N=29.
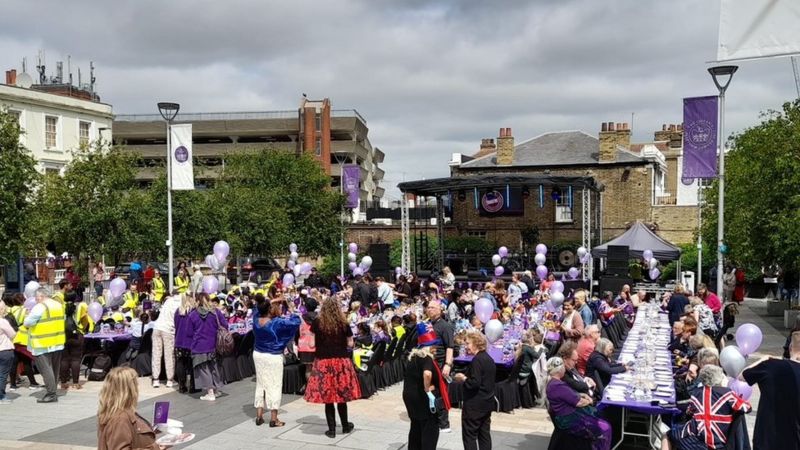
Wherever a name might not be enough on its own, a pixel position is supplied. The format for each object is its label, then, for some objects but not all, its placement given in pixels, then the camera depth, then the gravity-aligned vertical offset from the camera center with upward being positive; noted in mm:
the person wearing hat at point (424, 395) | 6301 -1664
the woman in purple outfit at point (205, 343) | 9875 -1875
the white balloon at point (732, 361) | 6398 -1385
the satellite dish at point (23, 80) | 44312 +8040
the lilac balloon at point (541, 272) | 21547 -1938
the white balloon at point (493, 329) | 8953 -1531
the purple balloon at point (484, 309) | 10969 -1570
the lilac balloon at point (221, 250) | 18547 -1078
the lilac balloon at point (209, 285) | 14133 -1517
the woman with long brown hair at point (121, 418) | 3947 -1176
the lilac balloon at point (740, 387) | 6285 -1595
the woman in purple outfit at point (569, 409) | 5652 -1613
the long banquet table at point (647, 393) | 6867 -1915
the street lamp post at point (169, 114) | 16641 +2260
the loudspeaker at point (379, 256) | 25312 -1701
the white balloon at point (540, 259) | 24047 -1727
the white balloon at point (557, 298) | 13250 -1691
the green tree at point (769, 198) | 15719 +242
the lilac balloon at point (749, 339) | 7379 -1363
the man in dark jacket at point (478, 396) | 6266 -1667
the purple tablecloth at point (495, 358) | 9734 -2080
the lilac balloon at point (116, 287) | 14578 -1602
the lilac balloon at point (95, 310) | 11977 -1717
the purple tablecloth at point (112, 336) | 11438 -2053
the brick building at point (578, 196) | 36562 +691
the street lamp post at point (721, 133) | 14617 +1602
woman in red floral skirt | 7797 -1715
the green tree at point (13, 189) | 19594 +561
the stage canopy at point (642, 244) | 24178 -1252
